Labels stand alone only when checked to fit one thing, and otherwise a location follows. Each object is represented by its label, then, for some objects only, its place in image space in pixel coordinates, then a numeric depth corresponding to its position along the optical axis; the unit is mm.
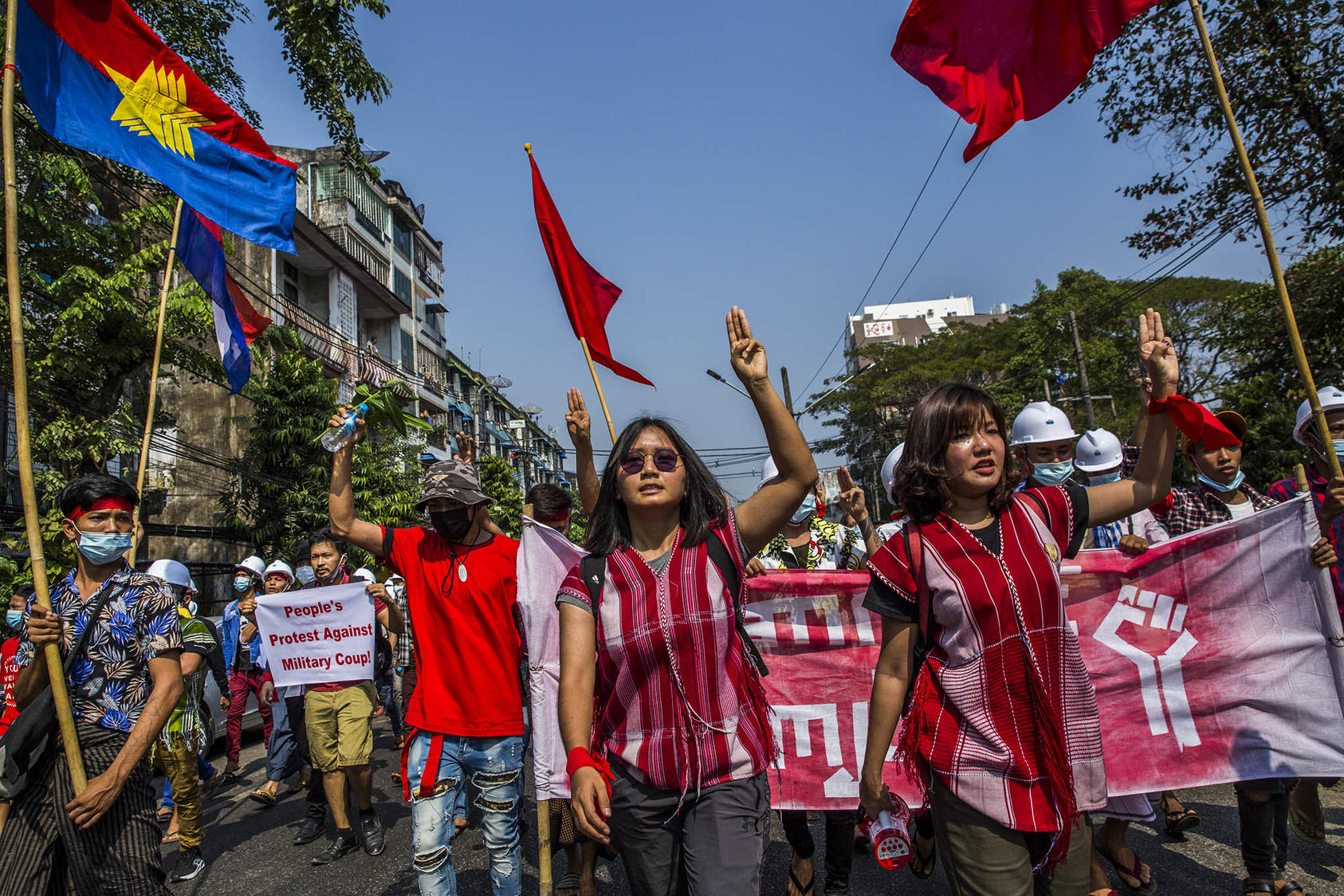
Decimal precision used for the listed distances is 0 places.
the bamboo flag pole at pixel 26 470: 3088
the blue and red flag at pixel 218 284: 6422
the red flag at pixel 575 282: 5258
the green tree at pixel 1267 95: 10273
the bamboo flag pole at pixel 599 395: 4184
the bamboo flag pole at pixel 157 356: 4703
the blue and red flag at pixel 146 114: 4668
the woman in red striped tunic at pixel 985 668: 2412
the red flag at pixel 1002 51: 3824
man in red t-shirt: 3797
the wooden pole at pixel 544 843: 3562
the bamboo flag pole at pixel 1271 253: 3189
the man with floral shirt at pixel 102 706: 3180
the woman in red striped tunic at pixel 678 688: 2465
